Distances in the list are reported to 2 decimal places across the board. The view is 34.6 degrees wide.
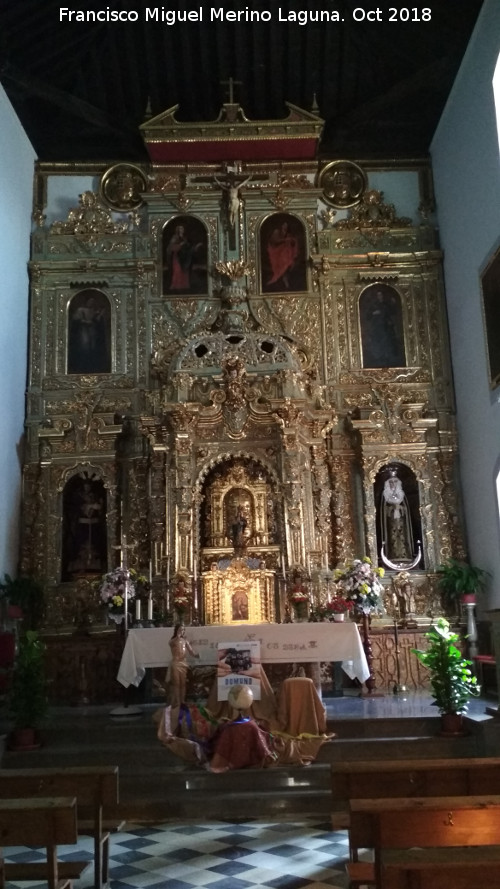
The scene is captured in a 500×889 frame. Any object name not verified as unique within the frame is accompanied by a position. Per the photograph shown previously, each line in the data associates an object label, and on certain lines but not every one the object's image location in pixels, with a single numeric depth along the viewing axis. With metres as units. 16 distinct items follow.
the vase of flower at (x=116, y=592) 12.35
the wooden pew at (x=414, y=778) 5.48
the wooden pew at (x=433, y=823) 4.11
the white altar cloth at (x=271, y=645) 10.74
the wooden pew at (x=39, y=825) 4.48
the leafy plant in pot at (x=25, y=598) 13.30
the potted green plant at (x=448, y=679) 9.49
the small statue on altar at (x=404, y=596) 13.91
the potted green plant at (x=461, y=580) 13.33
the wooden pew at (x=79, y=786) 5.68
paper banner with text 9.56
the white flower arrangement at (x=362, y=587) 12.23
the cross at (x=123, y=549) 13.68
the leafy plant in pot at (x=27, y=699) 9.82
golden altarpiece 14.10
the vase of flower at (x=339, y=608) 12.21
